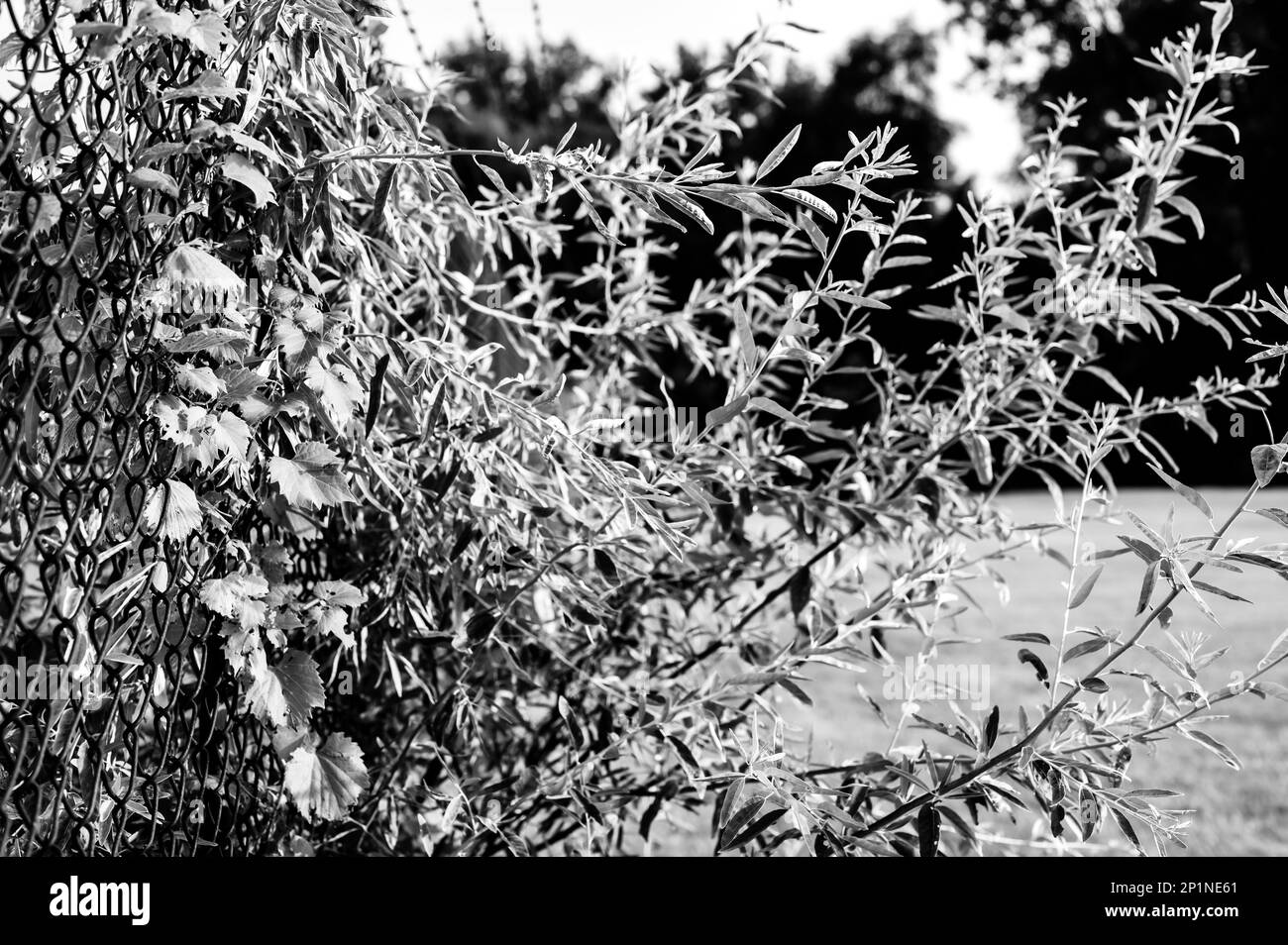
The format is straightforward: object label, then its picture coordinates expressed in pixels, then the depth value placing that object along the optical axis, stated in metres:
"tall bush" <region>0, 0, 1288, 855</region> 1.27
